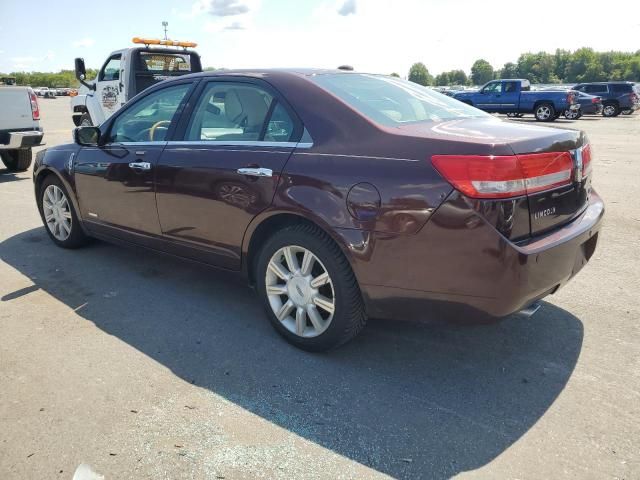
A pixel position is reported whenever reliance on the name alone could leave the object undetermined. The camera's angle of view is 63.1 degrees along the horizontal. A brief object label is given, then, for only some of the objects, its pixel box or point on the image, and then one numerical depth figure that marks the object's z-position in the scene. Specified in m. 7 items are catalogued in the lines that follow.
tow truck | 11.24
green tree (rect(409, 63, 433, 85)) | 174.00
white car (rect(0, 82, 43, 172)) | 8.84
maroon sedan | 2.51
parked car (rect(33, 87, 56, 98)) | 74.38
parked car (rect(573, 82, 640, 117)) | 29.78
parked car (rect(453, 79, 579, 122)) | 23.02
